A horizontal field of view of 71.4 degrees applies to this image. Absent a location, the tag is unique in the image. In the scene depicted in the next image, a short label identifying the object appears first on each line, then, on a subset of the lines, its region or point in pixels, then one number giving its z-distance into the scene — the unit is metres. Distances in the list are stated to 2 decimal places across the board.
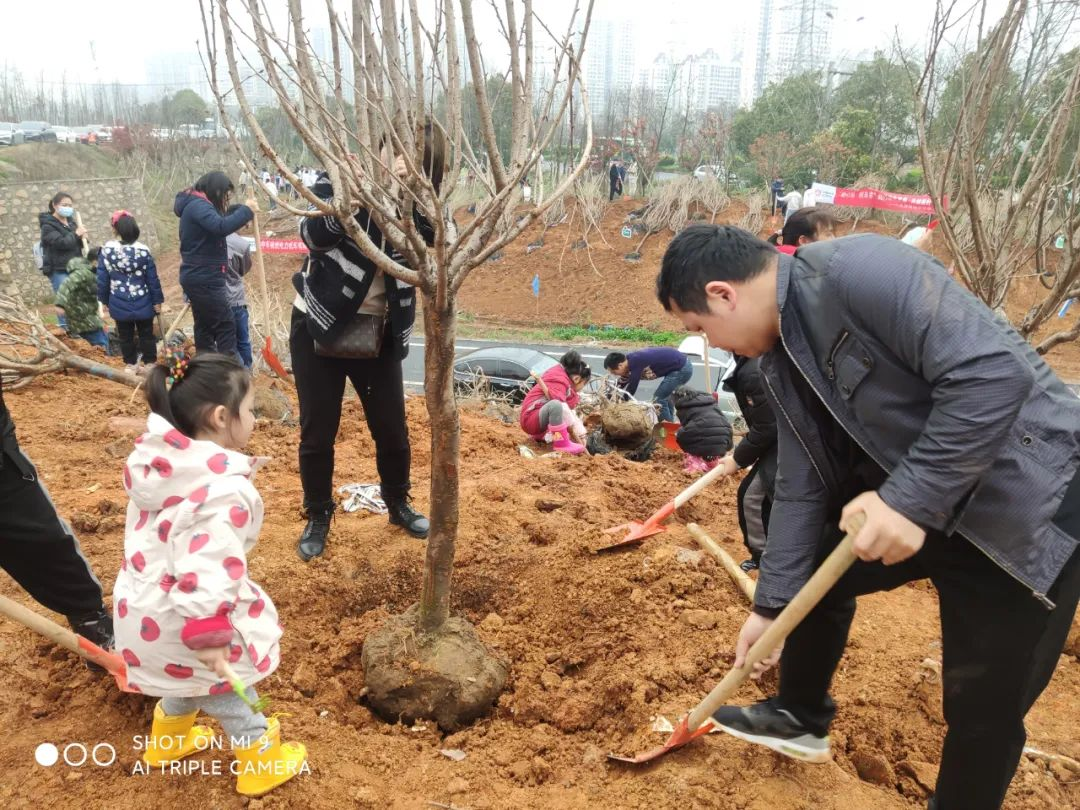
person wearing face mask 8.48
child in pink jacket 6.12
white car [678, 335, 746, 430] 7.75
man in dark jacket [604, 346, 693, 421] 7.76
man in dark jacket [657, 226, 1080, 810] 1.39
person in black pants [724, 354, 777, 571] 2.82
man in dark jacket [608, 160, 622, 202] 23.03
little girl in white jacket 1.75
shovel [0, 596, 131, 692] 1.98
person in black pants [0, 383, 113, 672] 2.17
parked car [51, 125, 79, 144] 32.64
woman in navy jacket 5.17
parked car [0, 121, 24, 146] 25.55
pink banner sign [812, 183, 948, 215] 12.26
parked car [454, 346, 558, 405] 8.91
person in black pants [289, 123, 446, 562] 2.77
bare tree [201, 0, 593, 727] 1.91
